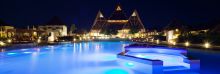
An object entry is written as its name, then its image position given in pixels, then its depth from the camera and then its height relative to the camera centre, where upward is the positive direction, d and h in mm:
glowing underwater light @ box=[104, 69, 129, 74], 3764 -1139
